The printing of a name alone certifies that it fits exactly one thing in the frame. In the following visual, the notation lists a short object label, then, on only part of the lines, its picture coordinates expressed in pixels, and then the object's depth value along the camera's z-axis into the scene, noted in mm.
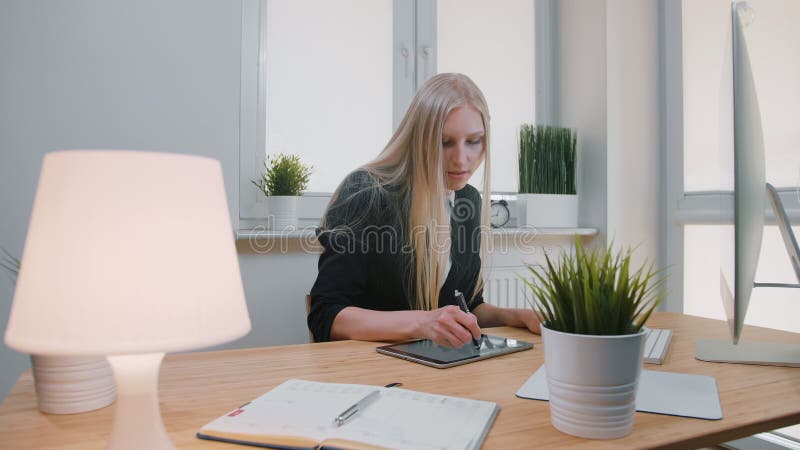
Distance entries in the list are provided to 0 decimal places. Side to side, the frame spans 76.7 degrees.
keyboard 933
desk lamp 412
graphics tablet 924
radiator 2428
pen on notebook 621
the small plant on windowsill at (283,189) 2027
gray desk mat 678
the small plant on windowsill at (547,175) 2449
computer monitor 684
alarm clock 2492
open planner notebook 571
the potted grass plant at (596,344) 576
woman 1412
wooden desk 603
